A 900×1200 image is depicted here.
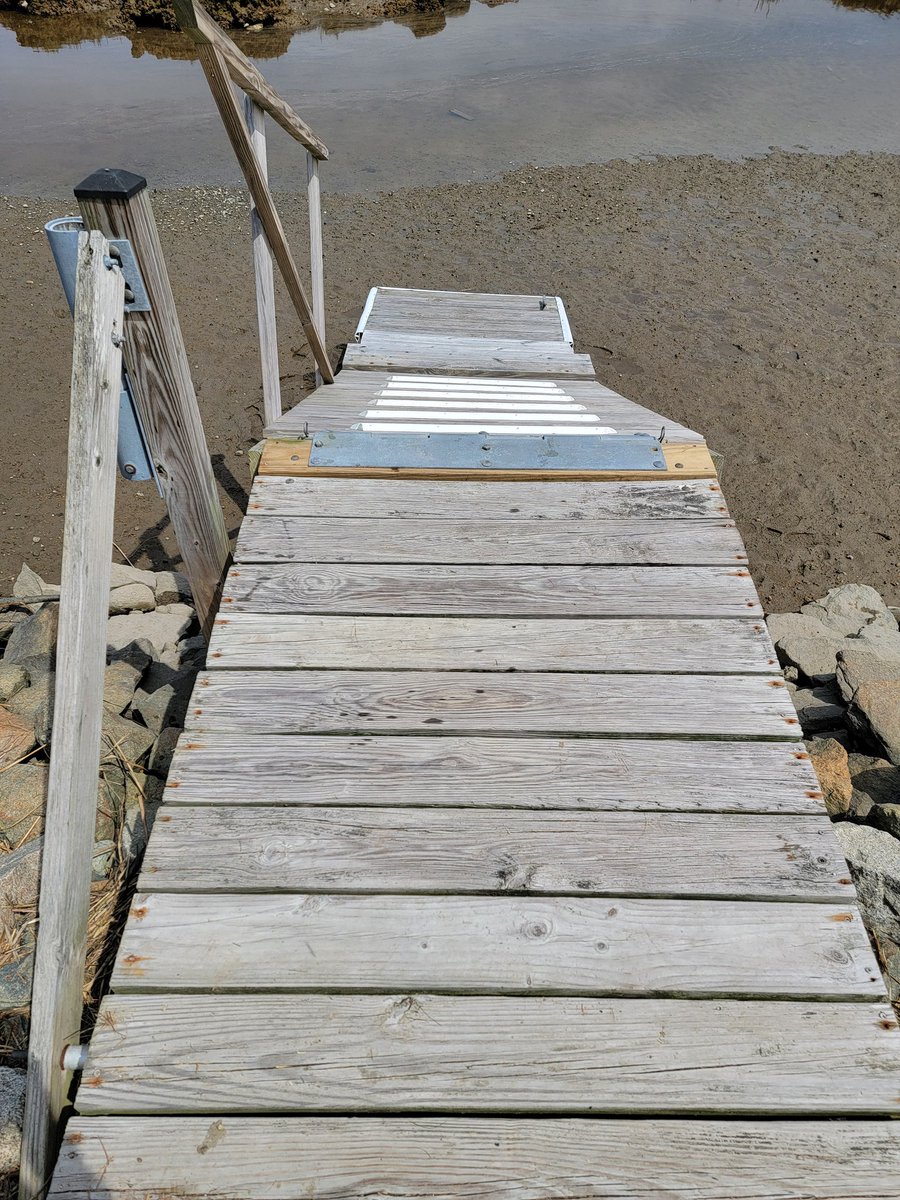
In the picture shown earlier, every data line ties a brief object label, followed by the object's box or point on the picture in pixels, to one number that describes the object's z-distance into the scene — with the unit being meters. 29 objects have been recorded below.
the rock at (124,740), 2.87
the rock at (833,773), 3.08
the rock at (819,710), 3.73
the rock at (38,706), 2.96
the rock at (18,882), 2.37
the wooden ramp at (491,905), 1.62
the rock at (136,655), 3.71
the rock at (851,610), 4.56
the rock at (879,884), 2.55
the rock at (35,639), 3.42
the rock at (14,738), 2.81
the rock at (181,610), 4.39
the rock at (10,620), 4.00
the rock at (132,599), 4.43
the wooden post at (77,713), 1.74
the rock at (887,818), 2.86
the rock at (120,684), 3.29
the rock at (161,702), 3.30
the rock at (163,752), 2.96
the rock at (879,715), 3.30
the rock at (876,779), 3.15
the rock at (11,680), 3.17
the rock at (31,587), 4.33
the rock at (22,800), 2.61
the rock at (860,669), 3.56
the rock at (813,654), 4.12
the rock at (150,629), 4.04
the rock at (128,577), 4.62
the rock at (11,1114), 1.82
